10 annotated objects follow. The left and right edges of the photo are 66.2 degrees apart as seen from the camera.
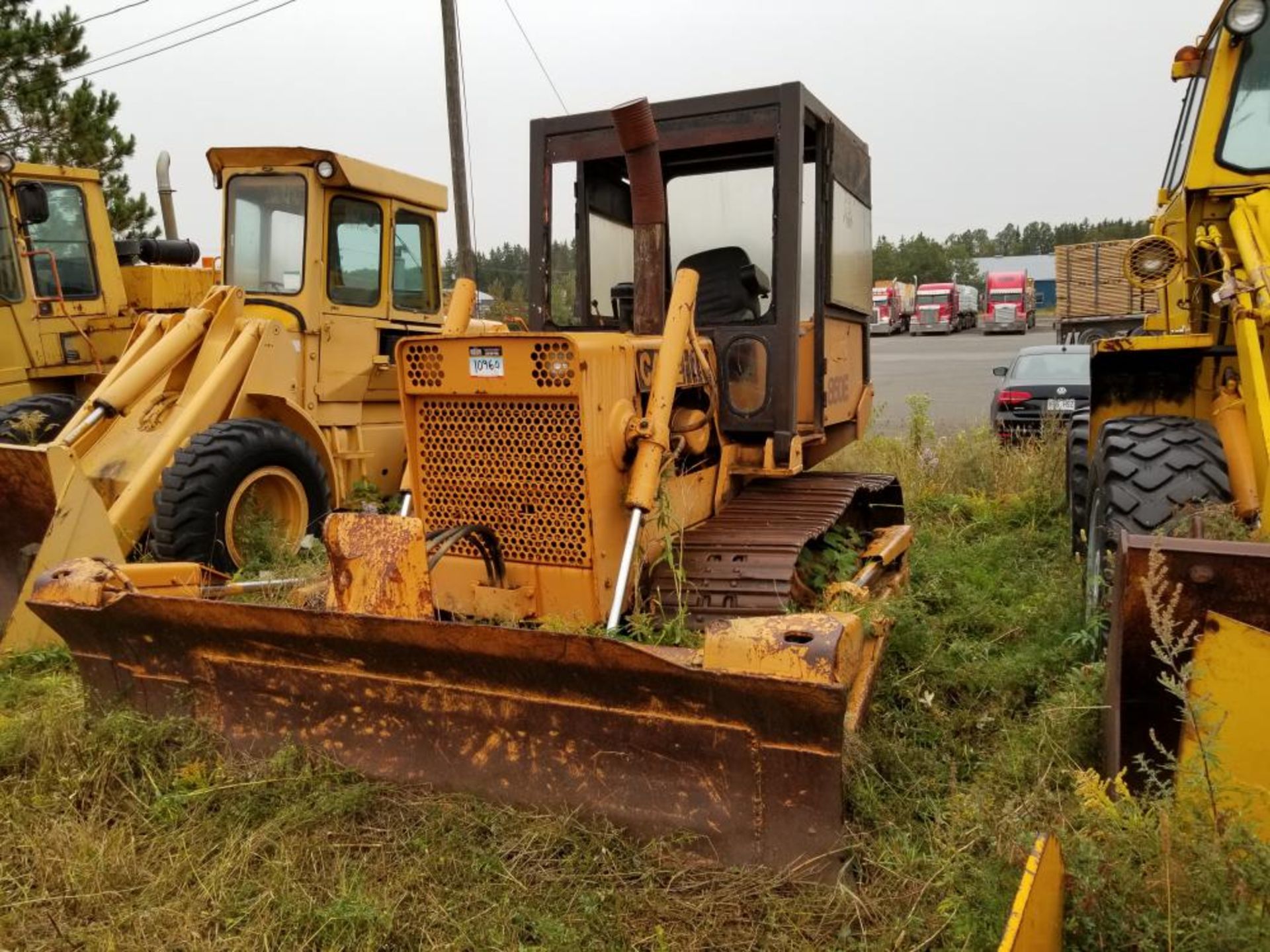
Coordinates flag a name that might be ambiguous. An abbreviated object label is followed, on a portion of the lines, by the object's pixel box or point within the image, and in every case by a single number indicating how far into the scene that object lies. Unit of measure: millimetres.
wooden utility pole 13086
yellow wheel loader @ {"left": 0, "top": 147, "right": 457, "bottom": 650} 4684
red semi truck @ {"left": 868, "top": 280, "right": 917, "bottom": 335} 53234
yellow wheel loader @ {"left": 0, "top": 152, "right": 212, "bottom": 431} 7973
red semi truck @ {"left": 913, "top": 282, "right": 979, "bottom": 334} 50219
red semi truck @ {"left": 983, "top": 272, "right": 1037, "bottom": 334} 48844
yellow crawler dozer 2639
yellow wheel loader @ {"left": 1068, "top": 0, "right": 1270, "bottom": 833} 2303
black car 10875
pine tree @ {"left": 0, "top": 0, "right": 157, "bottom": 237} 14289
